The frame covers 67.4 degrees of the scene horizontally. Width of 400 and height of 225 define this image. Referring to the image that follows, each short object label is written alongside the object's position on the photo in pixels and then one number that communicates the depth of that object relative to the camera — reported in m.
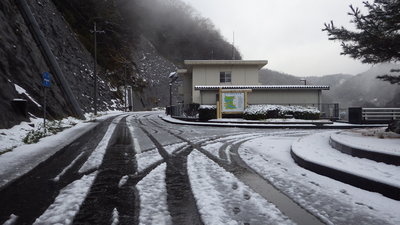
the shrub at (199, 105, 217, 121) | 25.56
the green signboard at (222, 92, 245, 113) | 25.75
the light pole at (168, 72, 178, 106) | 41.87
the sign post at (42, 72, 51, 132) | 14.27
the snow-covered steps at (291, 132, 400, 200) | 4.75
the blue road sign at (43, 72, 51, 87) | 14.27
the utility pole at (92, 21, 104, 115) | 33.05
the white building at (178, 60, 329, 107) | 29.11
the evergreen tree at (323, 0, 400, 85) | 8.79
